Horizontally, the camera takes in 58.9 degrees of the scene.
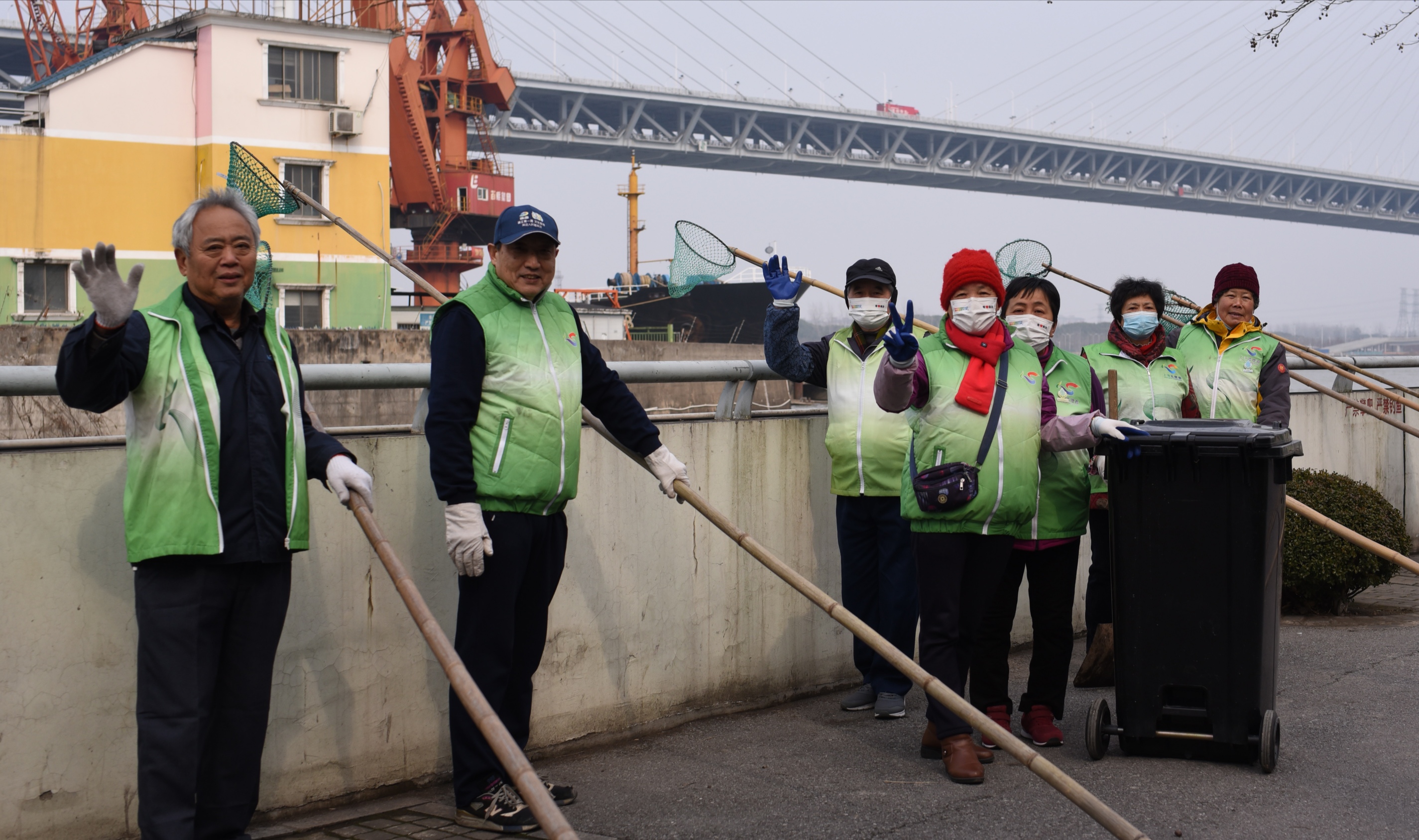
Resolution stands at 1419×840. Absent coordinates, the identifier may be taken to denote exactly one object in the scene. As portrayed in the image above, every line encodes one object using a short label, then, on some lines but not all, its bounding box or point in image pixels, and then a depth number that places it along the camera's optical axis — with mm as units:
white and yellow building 31453
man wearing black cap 5105
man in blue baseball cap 3713
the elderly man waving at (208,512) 3037
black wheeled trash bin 4336
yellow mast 58469
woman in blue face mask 5445
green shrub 6988
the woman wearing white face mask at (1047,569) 4773
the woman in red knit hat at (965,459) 4328
